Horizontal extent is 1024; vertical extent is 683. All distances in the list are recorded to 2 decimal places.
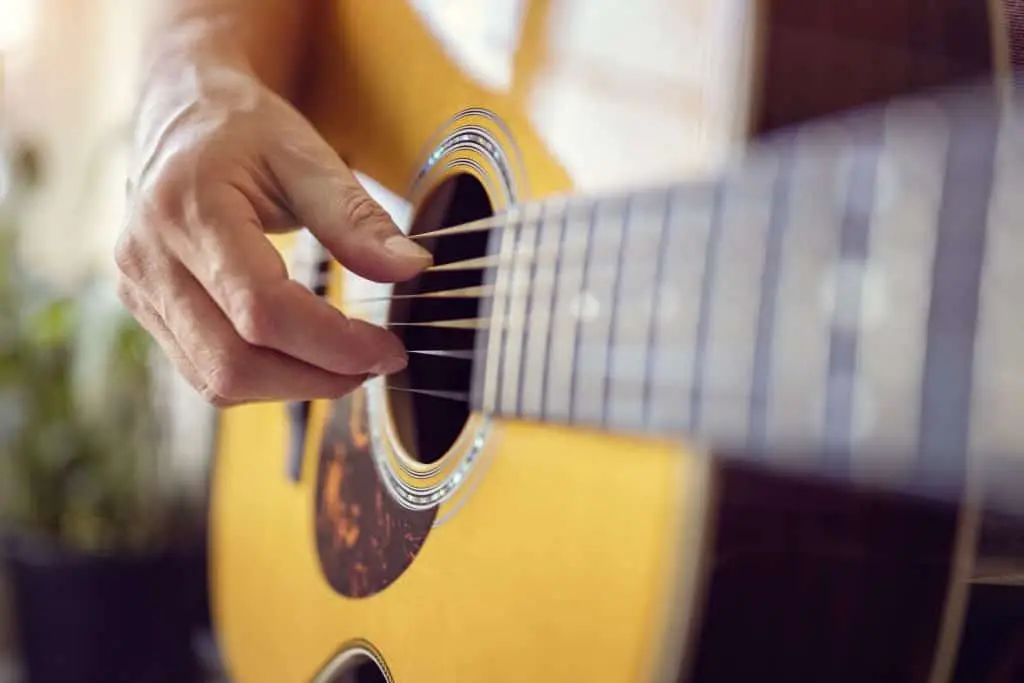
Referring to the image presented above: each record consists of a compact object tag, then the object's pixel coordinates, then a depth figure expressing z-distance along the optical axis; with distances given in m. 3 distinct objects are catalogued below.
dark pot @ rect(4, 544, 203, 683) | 1.23
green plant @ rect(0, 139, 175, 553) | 1.30
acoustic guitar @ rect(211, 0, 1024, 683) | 0.26
